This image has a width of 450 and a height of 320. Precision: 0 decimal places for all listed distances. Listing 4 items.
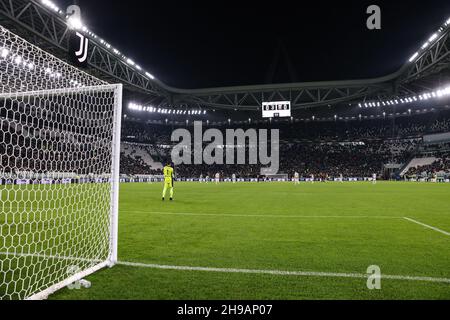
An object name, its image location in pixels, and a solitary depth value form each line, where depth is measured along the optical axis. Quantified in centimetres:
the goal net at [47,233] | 362
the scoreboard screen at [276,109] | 3519
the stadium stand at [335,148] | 5347
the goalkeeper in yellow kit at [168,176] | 1321
